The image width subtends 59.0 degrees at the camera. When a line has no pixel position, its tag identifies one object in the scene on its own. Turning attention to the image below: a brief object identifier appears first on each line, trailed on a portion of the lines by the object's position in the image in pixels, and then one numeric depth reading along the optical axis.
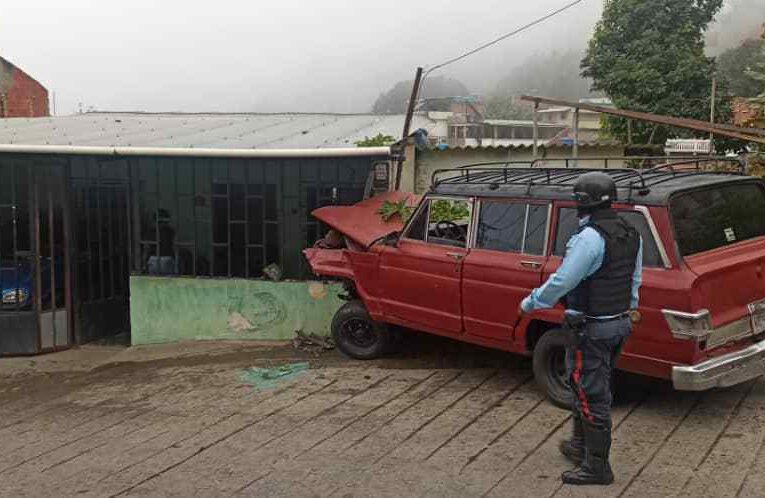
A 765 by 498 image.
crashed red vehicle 4.43
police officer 3.77
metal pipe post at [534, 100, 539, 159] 9.81
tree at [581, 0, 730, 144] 17.11
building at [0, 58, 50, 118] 17.91
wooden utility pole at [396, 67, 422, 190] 7.69
